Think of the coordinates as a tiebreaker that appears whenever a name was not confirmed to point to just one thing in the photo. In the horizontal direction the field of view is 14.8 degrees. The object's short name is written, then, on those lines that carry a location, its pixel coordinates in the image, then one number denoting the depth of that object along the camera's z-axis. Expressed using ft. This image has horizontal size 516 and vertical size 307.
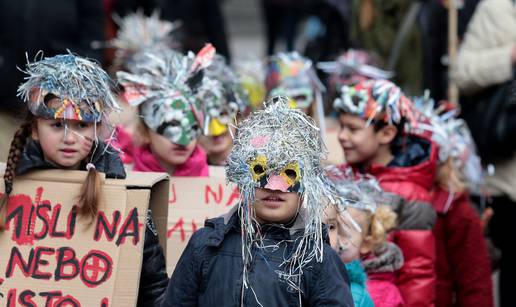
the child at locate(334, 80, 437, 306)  36.23
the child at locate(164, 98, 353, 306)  26.59
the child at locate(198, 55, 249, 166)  38.96
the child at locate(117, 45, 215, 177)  36.21
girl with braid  29.60
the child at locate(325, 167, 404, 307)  32.97
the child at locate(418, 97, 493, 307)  39.07
